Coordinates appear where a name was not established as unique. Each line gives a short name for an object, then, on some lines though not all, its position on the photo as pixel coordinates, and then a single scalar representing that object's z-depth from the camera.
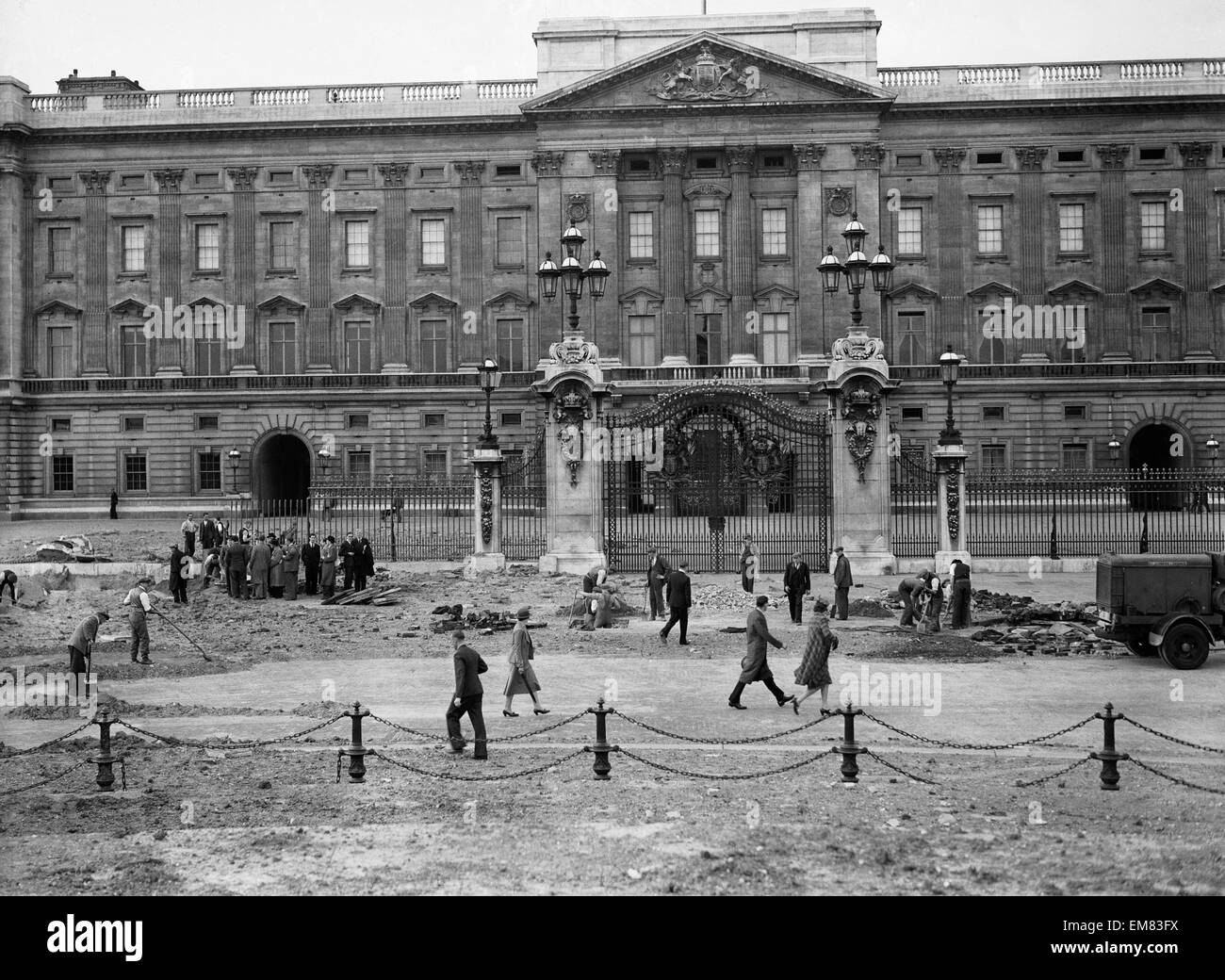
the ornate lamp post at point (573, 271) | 30.92
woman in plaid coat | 16.19
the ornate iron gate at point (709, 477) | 32.50
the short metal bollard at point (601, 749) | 12.77
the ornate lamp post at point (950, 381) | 31.88
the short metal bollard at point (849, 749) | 12.70
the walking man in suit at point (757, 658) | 16.28
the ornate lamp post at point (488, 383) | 33.41
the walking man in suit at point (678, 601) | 22.17
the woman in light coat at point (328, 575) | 30.02
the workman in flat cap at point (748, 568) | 27.75
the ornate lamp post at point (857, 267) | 30.19
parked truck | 19.59
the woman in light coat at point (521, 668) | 15.95
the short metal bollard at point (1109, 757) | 12.17
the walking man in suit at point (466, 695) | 13.95
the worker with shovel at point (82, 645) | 18.77
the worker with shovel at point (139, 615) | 20.78
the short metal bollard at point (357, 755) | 12.89
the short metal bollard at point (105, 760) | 12.69
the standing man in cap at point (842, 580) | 24.52
